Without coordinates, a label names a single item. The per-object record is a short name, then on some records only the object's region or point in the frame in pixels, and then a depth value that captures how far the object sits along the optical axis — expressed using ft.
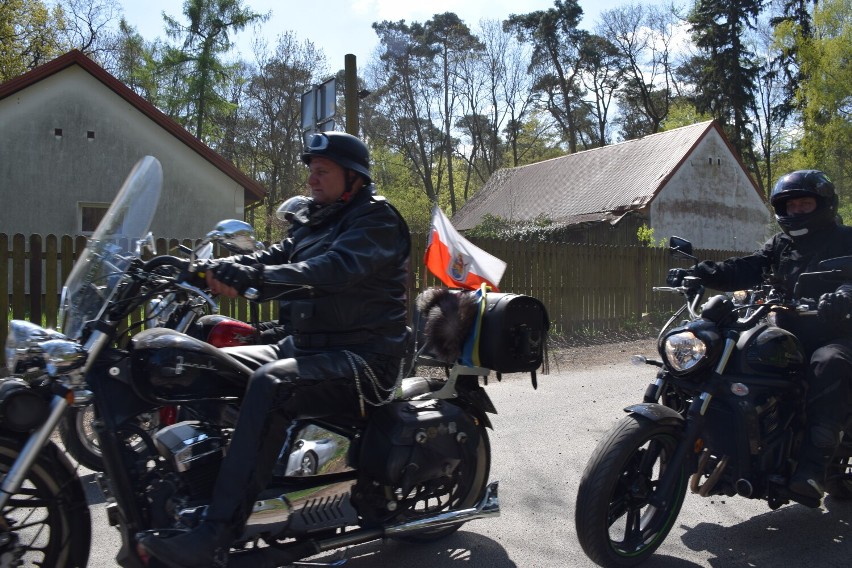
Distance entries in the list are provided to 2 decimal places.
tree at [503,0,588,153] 141.79
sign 23.70
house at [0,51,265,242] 60.64
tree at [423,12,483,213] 134.62
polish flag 12.55
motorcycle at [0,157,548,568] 8.43
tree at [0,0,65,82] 86.22
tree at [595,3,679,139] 143.33
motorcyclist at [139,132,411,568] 8.96
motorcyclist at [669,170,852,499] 11.76
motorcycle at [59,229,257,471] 12.07
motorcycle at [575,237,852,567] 10.87
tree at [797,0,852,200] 107.86
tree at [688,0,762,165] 132.36
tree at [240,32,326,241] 105.29
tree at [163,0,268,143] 102.06
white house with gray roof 92.48
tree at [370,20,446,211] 134.82
